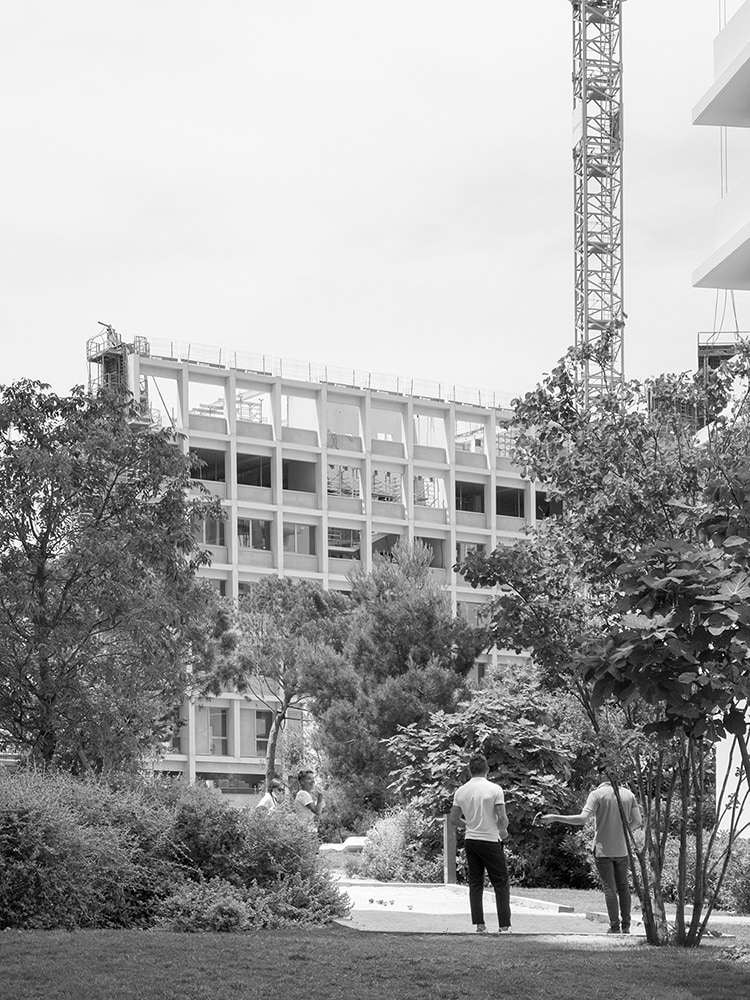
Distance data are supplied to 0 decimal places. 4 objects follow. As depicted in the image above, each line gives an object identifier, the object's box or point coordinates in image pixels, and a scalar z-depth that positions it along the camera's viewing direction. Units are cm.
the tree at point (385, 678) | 3788
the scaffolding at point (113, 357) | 6730
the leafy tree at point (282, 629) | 4756
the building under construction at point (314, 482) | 6881
